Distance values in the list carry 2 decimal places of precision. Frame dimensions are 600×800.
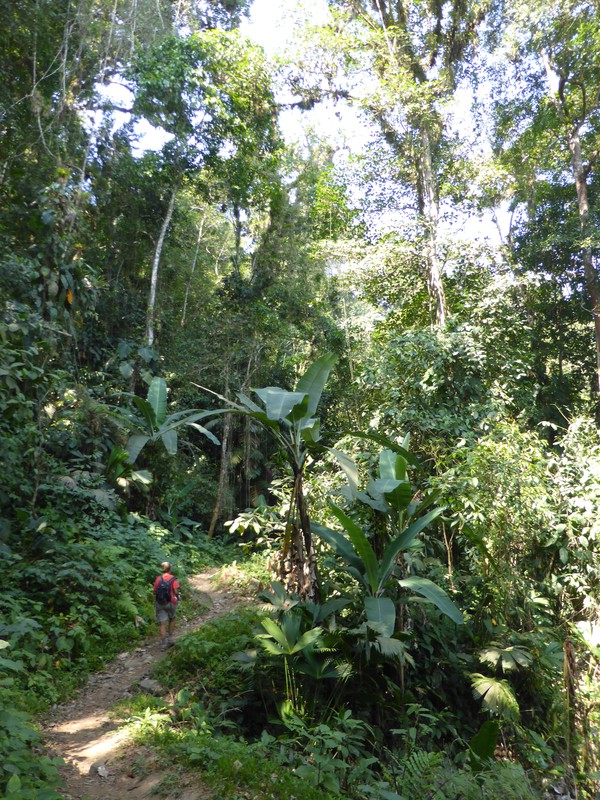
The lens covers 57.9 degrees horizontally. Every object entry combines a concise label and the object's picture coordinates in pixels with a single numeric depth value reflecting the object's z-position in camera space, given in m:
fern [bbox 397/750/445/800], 3.55
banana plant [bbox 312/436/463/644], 4.49
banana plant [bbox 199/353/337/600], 4.87
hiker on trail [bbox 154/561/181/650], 6.84
